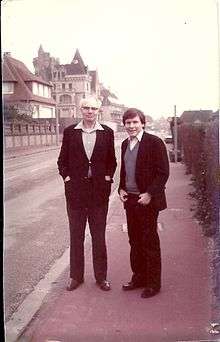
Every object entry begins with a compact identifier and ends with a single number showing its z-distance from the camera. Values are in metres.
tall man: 3.17
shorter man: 3.16
